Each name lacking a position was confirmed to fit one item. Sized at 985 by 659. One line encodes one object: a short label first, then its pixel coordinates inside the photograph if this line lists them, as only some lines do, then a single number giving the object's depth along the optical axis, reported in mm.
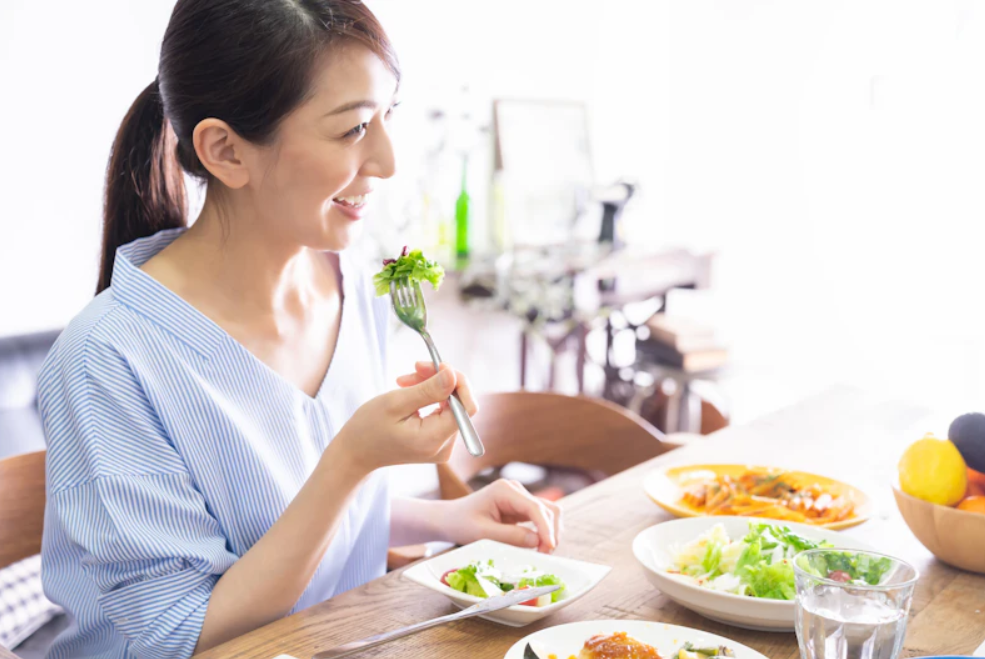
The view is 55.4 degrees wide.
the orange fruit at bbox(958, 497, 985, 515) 1101
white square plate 954
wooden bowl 1092
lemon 1117
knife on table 878
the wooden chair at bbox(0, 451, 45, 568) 1293
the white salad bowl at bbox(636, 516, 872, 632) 928
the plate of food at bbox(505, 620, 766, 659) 832
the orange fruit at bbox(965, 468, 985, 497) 1134
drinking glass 752
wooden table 935
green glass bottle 3354
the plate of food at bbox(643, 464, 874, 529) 1264
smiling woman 1031
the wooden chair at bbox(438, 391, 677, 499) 1823
